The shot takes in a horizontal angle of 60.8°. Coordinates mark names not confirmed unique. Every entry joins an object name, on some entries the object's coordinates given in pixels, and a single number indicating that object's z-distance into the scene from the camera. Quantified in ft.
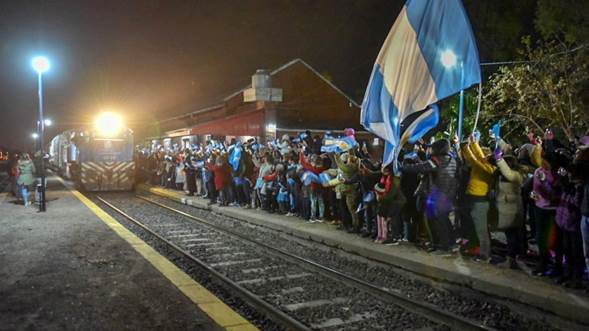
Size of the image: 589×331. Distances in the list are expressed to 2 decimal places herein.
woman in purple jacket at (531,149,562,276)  22.33
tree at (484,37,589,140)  55.36
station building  74.64
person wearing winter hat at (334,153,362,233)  34.50
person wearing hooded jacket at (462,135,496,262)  25.71
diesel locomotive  77.66
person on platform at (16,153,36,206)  57.52
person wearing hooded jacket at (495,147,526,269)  24.47
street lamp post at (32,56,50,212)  50.98
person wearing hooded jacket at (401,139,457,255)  27.50
